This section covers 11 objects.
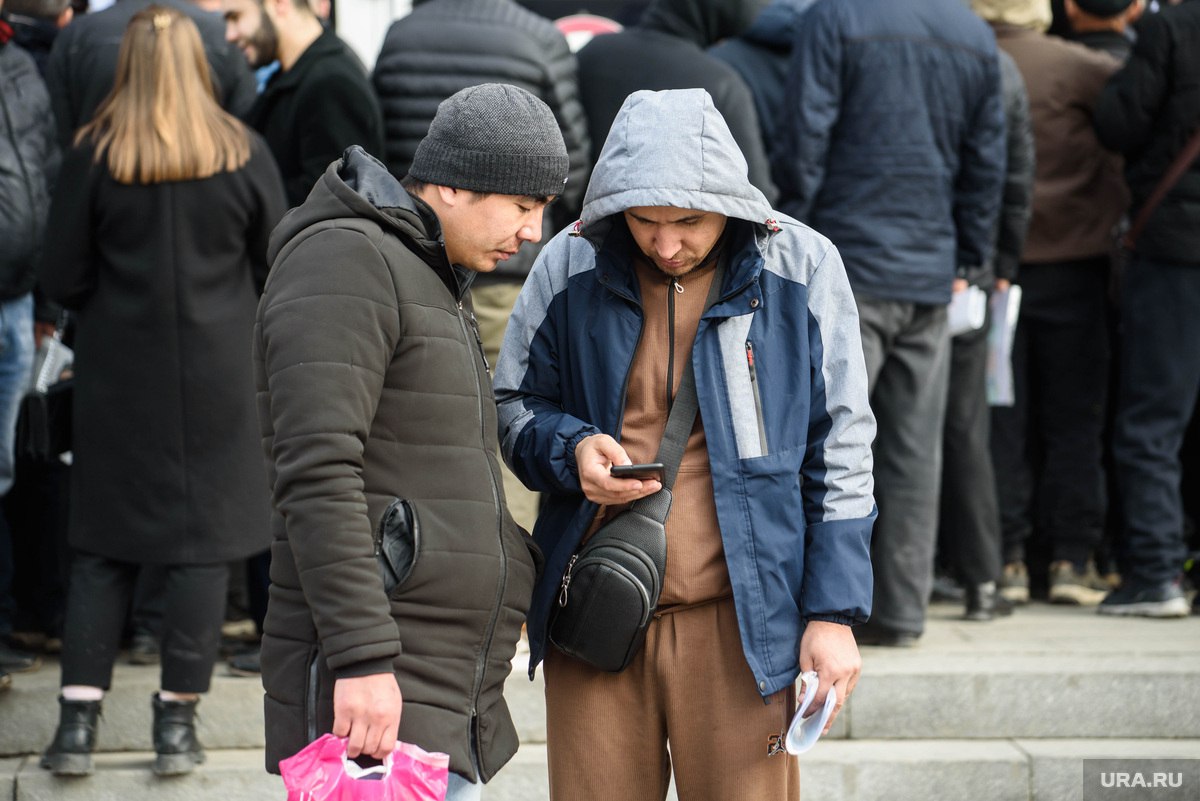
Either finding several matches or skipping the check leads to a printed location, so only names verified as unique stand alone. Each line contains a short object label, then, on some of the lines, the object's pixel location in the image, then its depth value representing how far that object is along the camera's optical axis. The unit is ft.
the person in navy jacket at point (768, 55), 36.37
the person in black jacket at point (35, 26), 35.24
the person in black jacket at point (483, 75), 31.60
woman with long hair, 27.43
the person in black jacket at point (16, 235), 30.09
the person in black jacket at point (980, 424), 34.73
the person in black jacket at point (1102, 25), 38.73
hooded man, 17.87
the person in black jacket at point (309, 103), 30.83
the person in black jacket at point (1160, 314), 34.76
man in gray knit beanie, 15.12
